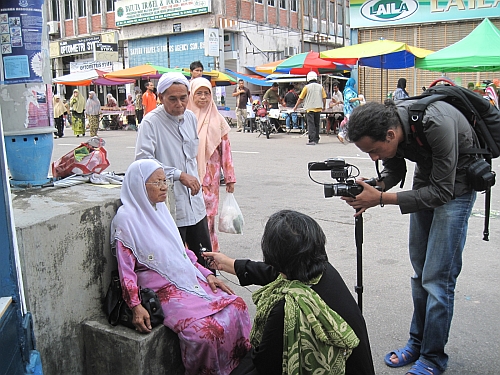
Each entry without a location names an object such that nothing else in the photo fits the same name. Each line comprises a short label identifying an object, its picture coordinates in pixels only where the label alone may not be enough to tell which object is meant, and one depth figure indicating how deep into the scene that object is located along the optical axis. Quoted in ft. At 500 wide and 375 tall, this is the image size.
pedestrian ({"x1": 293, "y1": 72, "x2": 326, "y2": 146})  43.88
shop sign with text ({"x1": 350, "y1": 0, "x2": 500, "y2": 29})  60.18
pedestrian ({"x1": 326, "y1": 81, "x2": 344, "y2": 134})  51.80
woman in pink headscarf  13.75
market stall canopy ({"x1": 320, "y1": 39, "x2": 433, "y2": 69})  43.65
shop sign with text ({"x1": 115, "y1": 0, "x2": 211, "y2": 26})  89.45
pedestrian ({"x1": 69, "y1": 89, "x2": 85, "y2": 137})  59.82
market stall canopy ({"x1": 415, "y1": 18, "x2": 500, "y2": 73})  39.04
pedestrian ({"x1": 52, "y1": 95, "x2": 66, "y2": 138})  58.85
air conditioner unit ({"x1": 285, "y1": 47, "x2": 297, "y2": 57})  103.19
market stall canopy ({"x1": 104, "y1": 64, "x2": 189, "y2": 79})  63.67
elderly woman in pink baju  8.46
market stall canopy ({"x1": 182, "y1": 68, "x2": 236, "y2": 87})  64.04
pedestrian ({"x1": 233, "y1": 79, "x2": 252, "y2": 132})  57.46
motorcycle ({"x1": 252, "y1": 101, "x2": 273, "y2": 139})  52.12
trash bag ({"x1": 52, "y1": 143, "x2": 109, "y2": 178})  11.16
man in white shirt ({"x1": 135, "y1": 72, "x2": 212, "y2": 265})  11.56
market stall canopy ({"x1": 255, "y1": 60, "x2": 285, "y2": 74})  62.08
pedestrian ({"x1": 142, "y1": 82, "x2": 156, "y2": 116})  49.80
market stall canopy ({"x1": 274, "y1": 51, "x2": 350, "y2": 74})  53.01
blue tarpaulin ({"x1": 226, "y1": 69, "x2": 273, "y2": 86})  78.54
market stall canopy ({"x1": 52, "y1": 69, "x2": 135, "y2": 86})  68.23
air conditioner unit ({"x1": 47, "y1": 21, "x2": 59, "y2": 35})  111.65
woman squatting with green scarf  6.48
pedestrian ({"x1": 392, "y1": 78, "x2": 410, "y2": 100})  45.16
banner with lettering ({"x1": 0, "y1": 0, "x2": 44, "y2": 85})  8.95
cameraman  8.20
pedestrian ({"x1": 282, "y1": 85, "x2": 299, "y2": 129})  54.69
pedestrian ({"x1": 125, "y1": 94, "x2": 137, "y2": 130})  72.54
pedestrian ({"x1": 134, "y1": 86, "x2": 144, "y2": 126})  64.99
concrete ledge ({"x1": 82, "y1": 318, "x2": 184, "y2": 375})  8.24
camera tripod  9.25
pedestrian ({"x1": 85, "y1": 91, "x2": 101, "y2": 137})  59.52
